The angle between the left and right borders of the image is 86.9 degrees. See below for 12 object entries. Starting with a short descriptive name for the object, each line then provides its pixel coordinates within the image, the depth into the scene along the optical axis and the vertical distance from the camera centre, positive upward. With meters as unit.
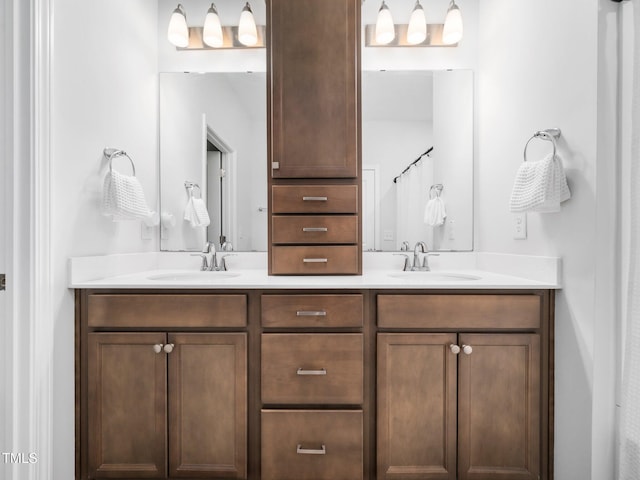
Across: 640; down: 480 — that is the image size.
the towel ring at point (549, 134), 1.29 +0.39
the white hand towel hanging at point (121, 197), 1.47 +0.16
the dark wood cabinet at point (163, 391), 1.31 -0.60
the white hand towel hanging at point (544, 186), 1.23 +0.19
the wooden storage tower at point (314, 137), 1.63 +0.48
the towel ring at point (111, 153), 1.53 +0.37
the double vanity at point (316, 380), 1.30 -0.56
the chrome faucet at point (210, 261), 1.91 -0.15
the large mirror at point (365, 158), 1.93 +0.45
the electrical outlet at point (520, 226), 1.52 +0.05
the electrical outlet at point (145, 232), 1.85 +0.02
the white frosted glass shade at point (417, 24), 1.91 +1.20
